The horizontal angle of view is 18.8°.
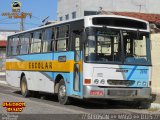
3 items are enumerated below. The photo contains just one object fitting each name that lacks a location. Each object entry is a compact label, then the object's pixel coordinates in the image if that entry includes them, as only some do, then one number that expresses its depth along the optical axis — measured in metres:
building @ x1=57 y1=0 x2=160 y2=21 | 54.31
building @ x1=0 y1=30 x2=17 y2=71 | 64.06
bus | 16.02
